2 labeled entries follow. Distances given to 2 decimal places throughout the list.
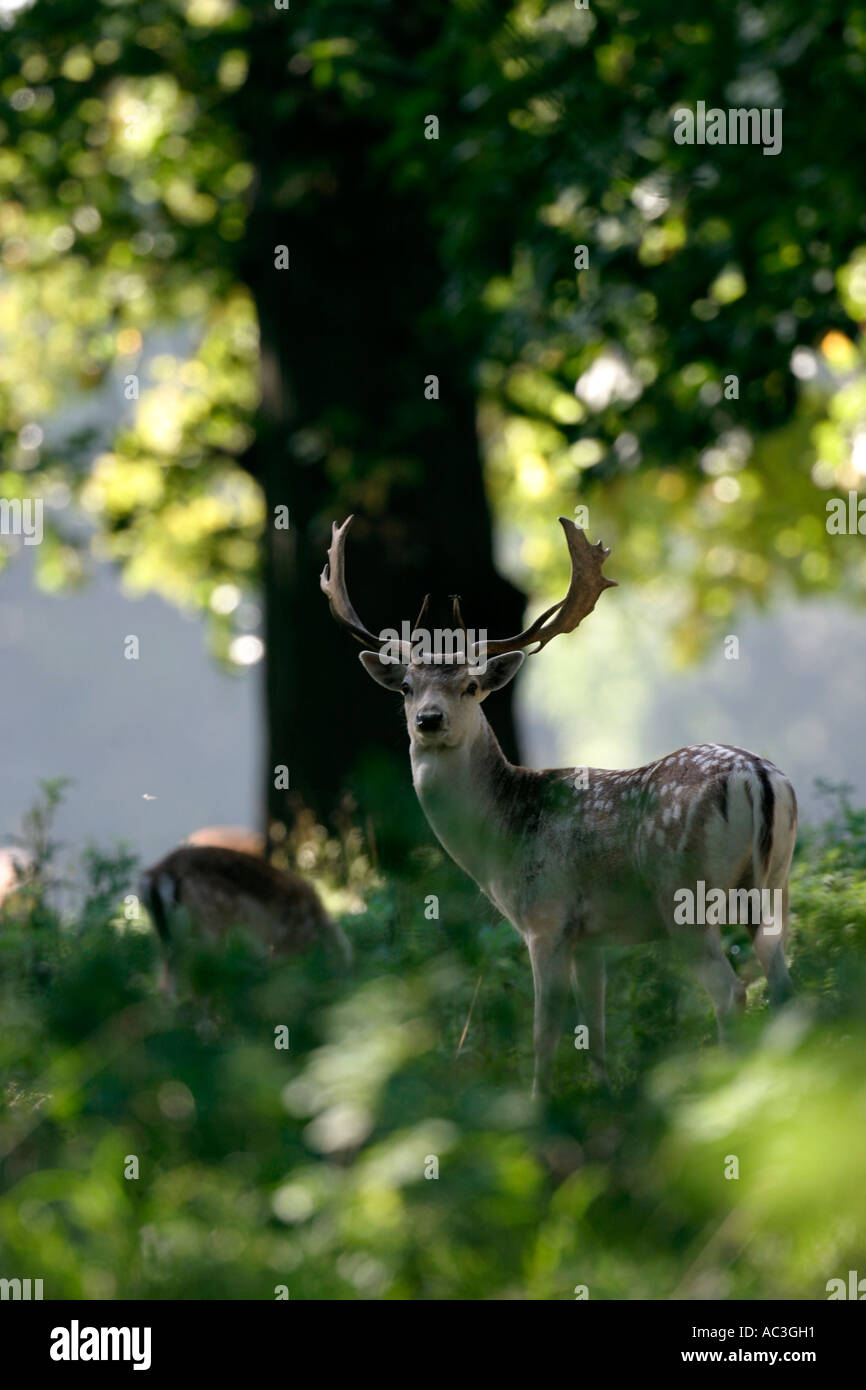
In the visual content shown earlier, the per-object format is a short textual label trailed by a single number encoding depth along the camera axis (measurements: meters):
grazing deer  7.61
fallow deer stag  5.48
